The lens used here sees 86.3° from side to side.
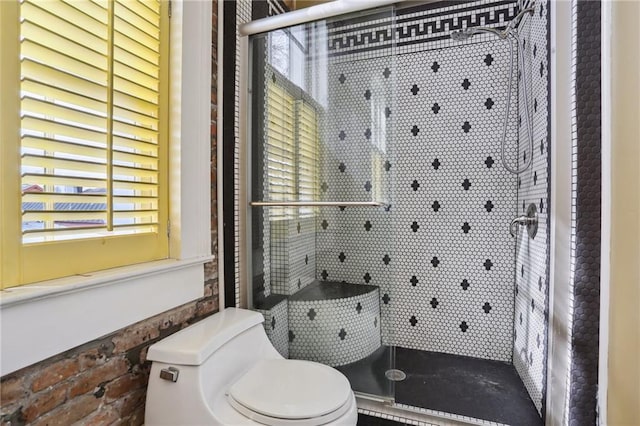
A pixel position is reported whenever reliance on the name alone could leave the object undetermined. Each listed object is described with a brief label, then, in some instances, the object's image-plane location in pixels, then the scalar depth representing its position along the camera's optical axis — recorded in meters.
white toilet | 1.09
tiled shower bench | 1.79
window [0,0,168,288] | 0.90
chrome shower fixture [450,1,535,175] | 1.80
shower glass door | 1.71
